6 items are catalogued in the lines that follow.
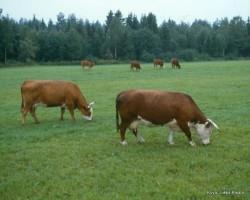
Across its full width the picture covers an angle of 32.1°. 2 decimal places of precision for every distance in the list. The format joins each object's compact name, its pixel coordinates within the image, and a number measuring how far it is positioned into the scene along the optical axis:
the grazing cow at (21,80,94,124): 17.22
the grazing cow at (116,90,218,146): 12.26
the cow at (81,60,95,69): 68.79
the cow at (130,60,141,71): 57.87
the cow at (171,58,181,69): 63.05
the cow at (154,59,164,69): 65.25
